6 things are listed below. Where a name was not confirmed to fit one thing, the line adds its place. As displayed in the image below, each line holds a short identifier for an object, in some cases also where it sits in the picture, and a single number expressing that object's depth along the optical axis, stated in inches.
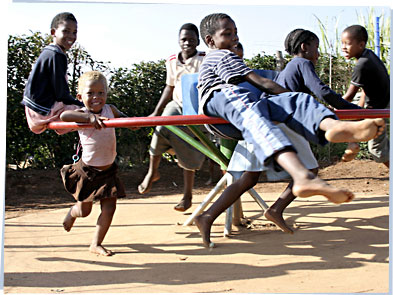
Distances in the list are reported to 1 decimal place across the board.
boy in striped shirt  112.7
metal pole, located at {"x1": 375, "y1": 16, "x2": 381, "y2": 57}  366.6
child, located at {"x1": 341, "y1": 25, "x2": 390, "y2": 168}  186.4
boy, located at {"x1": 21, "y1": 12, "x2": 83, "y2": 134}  160.9
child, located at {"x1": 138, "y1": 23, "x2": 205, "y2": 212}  207.0
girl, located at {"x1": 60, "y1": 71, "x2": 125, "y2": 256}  161.8
